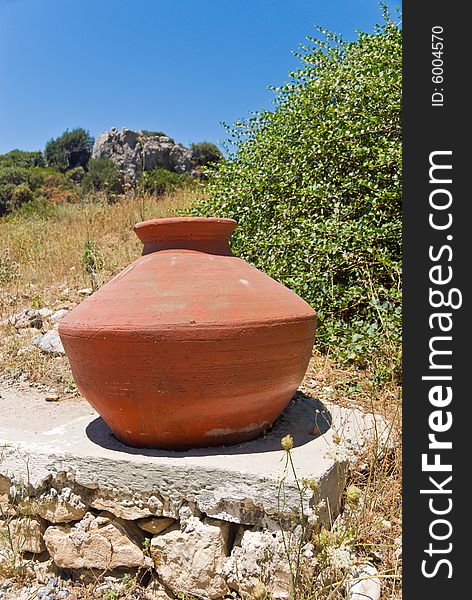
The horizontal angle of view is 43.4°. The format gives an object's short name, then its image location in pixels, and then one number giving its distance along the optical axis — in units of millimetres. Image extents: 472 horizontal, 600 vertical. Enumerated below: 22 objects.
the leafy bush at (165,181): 11328
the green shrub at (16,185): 17859
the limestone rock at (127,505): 2385
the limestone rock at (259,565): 2164
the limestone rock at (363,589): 2117
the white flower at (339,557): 1865
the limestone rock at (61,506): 2535
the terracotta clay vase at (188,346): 2312
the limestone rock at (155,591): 2402
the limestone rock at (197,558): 2279
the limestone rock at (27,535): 2648
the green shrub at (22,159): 23734
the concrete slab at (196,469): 2230
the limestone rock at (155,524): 2422
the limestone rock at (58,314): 5520
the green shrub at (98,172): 17592
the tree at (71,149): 26172
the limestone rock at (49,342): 4867
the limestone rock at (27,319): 5493
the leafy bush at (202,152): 21906
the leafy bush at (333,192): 4285
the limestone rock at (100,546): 2463
